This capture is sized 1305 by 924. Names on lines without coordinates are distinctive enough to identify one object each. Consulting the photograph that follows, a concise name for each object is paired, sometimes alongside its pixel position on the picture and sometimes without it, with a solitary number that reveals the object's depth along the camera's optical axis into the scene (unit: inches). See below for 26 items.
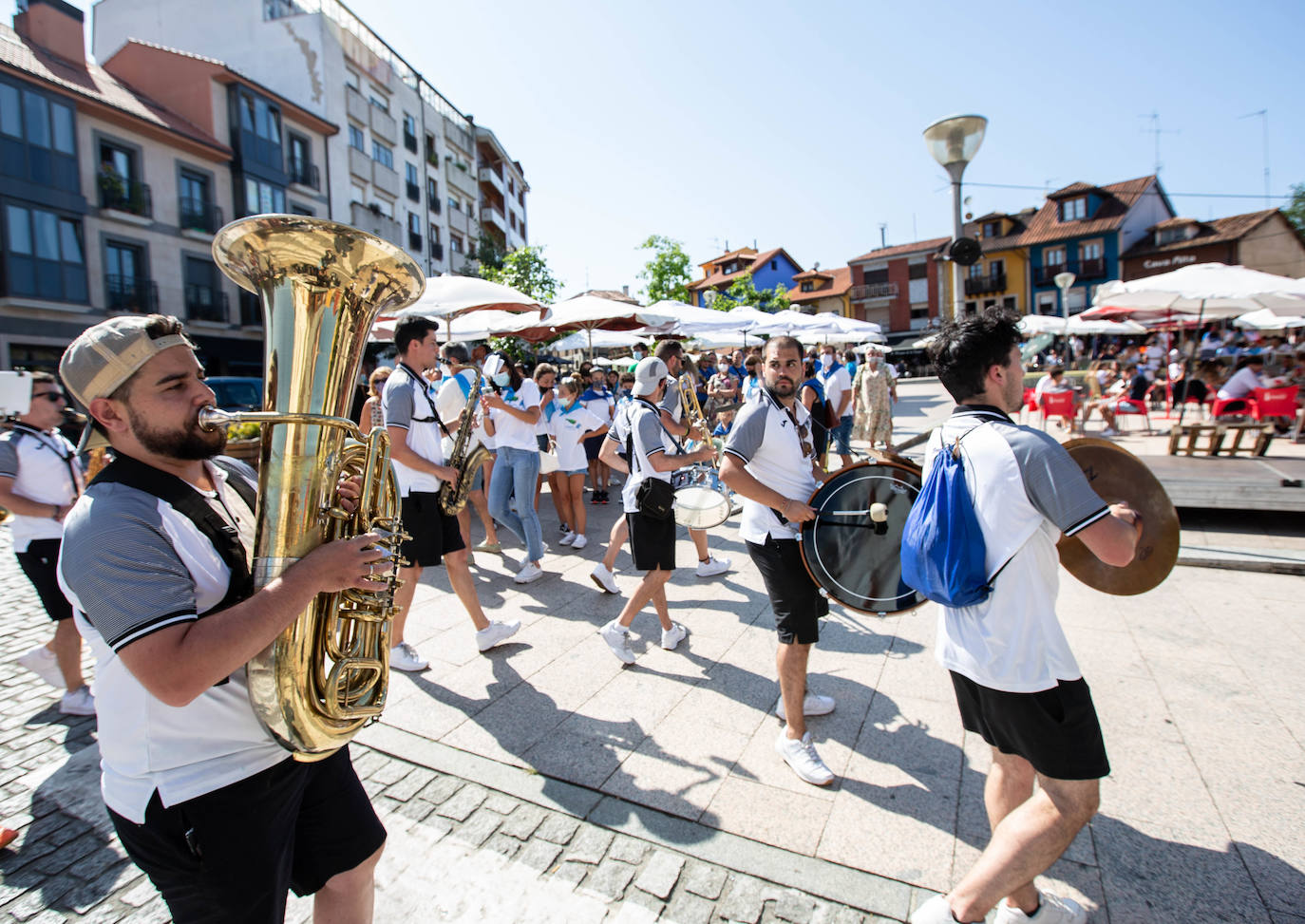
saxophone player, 152.4
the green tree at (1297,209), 1653.5
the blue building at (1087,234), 1696.6
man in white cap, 164.9
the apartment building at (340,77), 1071.6
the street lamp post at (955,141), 223.6
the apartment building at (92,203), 682.2
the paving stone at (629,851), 99.4
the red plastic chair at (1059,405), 468.8
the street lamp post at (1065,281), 663.8
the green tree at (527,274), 1027.3
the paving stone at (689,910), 88.0
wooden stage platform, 237.8
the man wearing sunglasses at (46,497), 143.0
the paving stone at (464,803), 111.5
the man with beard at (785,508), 117.3
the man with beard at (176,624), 51.2
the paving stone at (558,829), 104.7
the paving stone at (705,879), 92.5
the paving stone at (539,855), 99.2
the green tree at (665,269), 1464.1
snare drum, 172.6
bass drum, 107.9
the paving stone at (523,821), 106.2
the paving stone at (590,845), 100.3
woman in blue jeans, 232.1
